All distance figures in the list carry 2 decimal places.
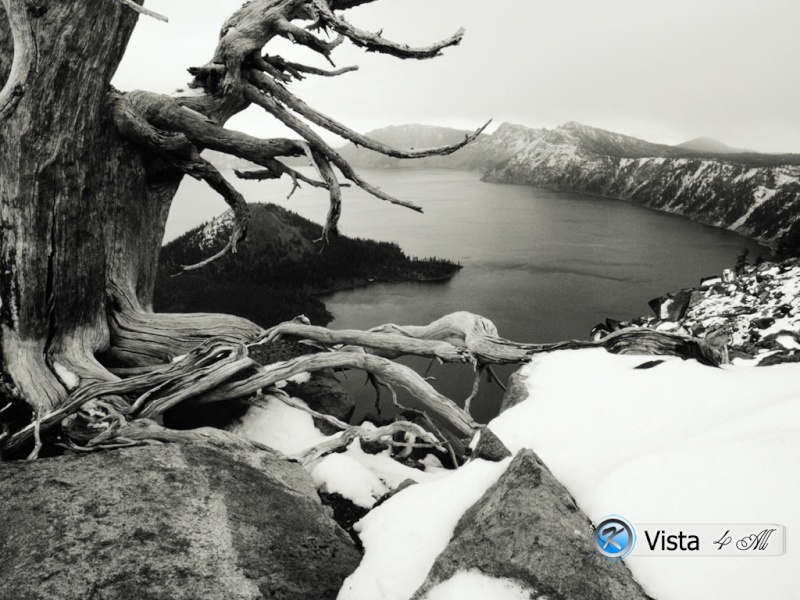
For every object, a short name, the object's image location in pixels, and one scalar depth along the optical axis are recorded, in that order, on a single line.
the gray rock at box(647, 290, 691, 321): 21.16
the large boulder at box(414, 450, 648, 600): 2.23
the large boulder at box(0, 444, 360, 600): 2.63
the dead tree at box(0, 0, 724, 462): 5.10
